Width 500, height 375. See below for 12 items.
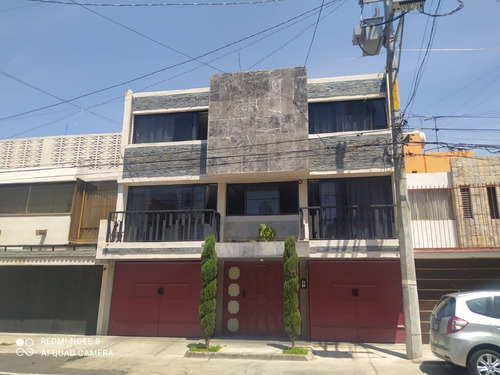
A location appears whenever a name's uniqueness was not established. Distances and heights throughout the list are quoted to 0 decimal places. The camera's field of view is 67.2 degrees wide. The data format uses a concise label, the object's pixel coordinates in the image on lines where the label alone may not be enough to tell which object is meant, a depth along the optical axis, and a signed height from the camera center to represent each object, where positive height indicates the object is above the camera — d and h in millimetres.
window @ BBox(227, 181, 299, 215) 11727 +2478
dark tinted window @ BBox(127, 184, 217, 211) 12188 +2562
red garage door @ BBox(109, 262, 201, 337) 11375 -680
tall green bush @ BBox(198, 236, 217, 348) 9123 -404
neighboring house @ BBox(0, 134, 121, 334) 11906 +1474
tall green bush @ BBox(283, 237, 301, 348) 8749 -360
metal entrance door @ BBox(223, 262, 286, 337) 11109 -612
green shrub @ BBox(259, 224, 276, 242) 10617 +1266
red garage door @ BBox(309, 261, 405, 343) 10258 -571
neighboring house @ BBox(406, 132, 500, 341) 10227 +1514
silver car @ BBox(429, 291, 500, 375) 6250 -842
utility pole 8352 +1489
